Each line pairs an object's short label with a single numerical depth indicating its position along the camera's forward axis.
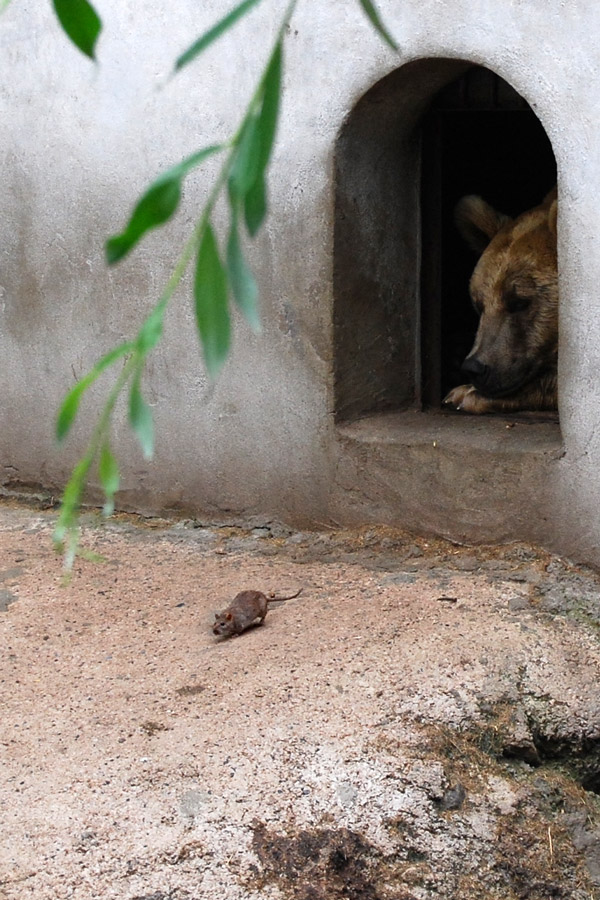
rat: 6.42
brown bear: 8.74
